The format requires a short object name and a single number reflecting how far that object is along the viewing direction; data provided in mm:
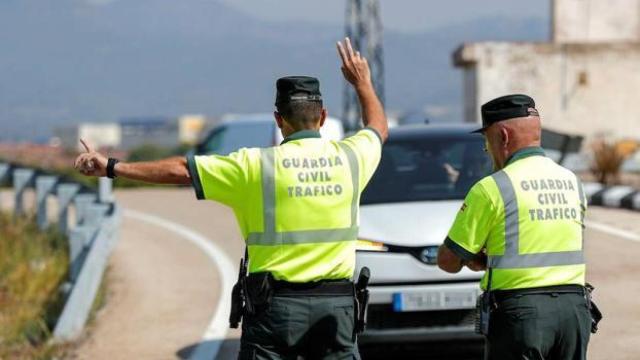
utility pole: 70125
